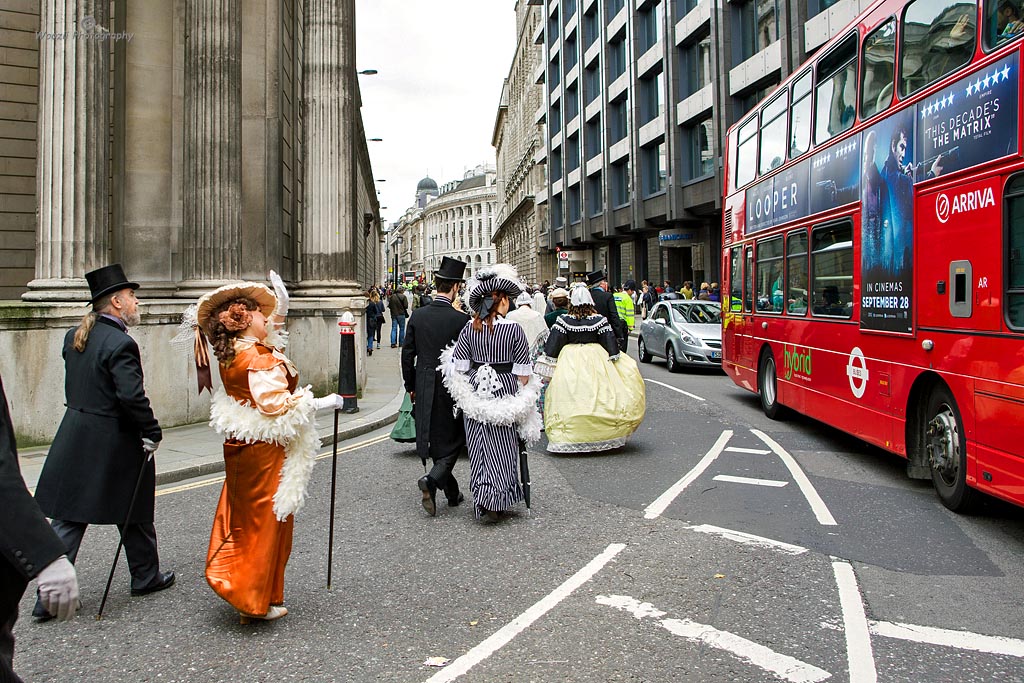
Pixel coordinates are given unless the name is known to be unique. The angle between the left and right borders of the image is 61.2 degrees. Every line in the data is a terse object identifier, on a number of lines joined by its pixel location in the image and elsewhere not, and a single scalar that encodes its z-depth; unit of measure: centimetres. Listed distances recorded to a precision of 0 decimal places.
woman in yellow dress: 902
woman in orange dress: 432
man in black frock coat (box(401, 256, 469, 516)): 659
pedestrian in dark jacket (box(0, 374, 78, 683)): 224
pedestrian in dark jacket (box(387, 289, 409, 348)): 2625
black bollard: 1249
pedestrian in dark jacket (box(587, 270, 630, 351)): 1069
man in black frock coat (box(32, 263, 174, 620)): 462
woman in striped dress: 636
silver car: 1762
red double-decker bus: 577
